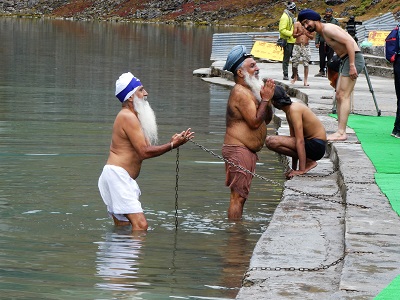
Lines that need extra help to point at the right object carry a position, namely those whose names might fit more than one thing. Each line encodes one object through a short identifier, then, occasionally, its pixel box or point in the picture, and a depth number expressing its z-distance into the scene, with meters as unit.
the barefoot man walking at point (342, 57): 13.02
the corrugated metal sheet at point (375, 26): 34.56
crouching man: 10.91
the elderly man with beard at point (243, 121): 9.98
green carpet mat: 6.68
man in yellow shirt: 24.61
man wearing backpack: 13.41
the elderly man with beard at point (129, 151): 9.24
